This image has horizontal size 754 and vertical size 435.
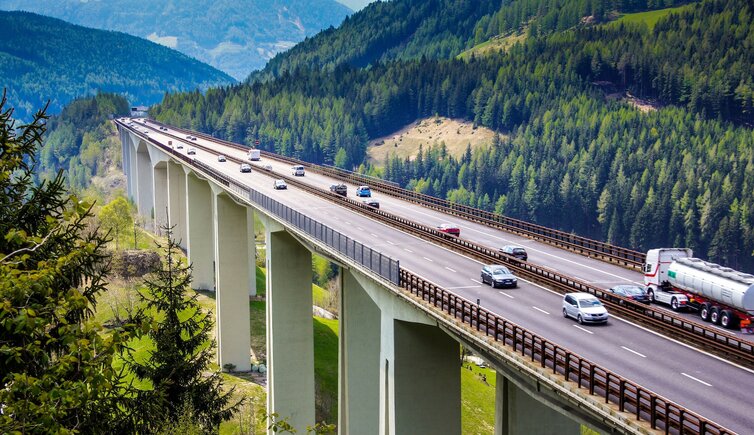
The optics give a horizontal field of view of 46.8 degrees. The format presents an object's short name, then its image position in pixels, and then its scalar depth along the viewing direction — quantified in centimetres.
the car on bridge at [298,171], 10506
